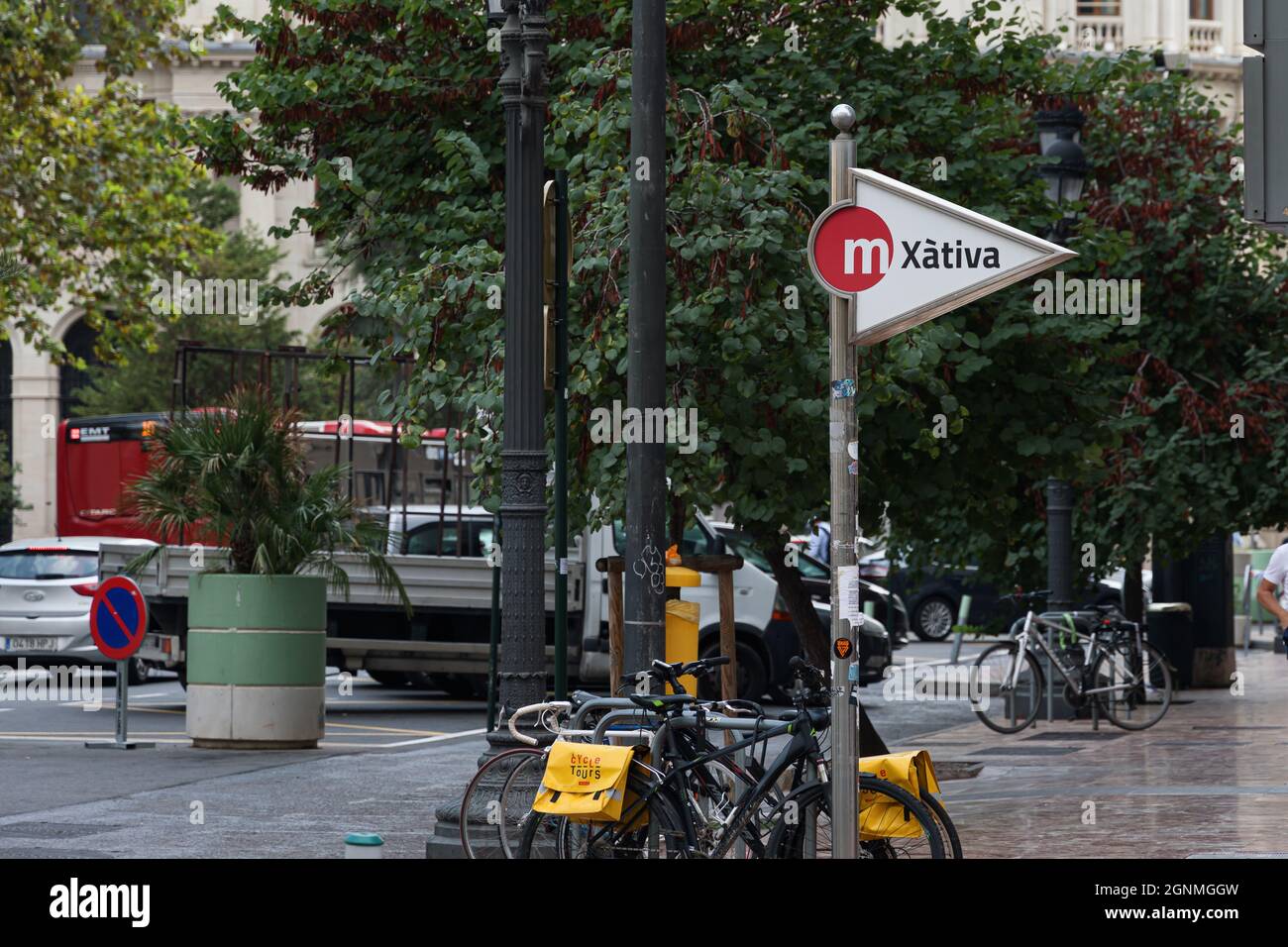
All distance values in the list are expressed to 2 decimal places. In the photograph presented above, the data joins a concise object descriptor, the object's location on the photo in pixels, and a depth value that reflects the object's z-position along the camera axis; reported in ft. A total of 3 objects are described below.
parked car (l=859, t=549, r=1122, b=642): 121.29
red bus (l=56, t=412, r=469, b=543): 93.66
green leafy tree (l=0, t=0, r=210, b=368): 91.50
